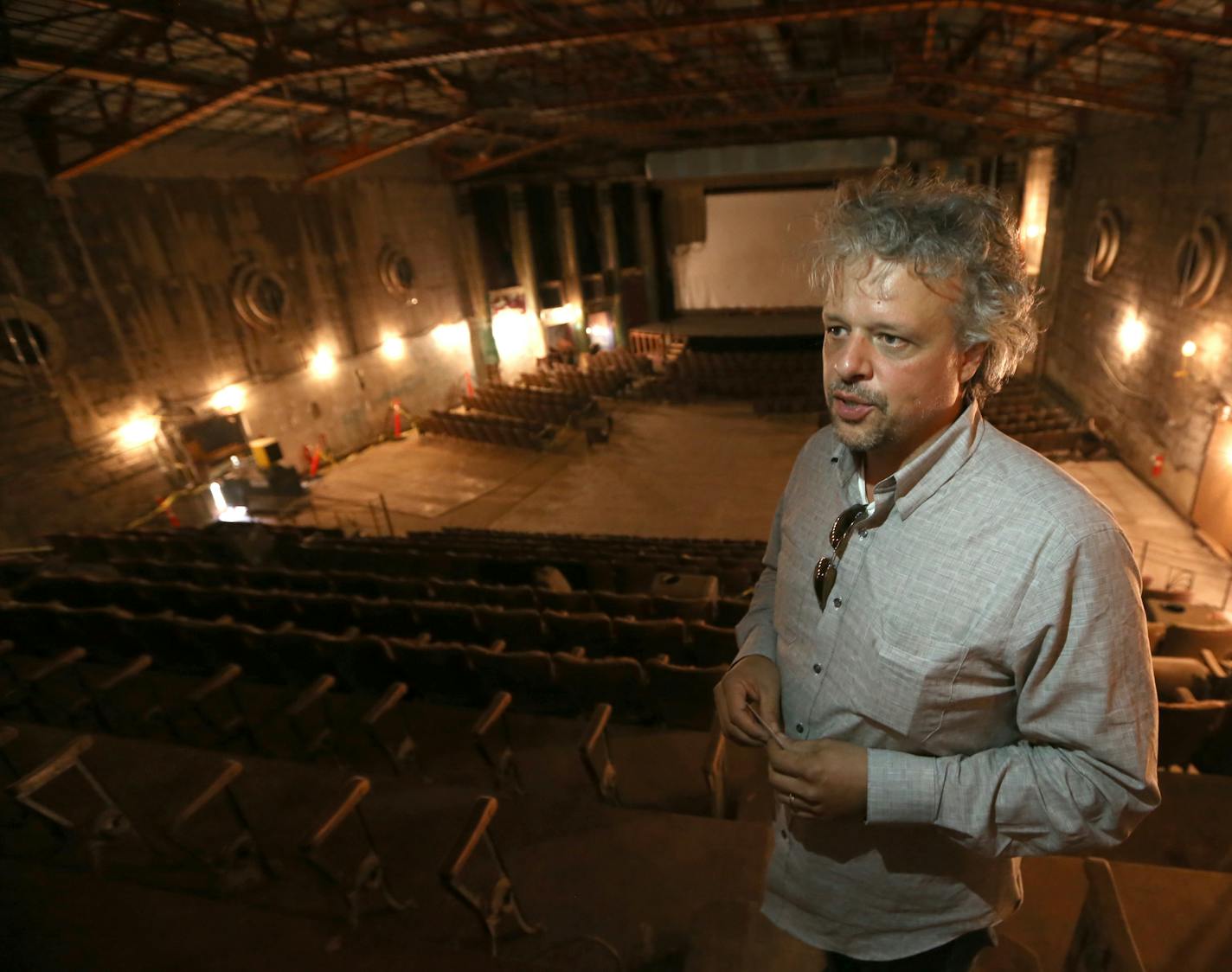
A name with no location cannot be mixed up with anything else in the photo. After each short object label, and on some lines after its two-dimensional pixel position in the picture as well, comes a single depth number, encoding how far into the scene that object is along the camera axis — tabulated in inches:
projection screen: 848.9
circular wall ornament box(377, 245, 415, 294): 608.7
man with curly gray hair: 38.8
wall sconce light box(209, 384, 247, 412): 454.0
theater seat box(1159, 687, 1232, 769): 111.0
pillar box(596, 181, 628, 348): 820.0
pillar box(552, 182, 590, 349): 788.0
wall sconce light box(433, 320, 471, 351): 692.1
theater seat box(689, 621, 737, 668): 151.0
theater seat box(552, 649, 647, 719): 133.2
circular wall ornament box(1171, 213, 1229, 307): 301.4
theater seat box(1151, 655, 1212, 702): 132.1
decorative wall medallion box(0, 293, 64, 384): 333.1
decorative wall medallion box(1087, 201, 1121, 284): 424.2
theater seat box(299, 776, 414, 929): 66.6
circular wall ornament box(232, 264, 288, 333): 472.7
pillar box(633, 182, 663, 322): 866.8
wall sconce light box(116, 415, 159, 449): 395.2
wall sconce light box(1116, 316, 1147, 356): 391.1
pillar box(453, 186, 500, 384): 716.0
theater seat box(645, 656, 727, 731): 129.6
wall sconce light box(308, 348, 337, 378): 539.4
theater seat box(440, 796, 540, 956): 62.0
